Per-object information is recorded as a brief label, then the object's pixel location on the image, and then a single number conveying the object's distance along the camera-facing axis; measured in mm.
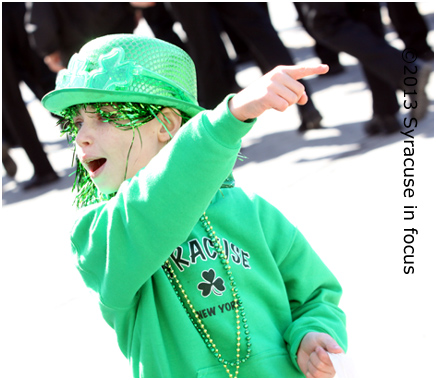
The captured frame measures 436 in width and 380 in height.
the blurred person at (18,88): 11219
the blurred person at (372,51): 9148
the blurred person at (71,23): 10586
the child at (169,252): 2889
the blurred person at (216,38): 10219
